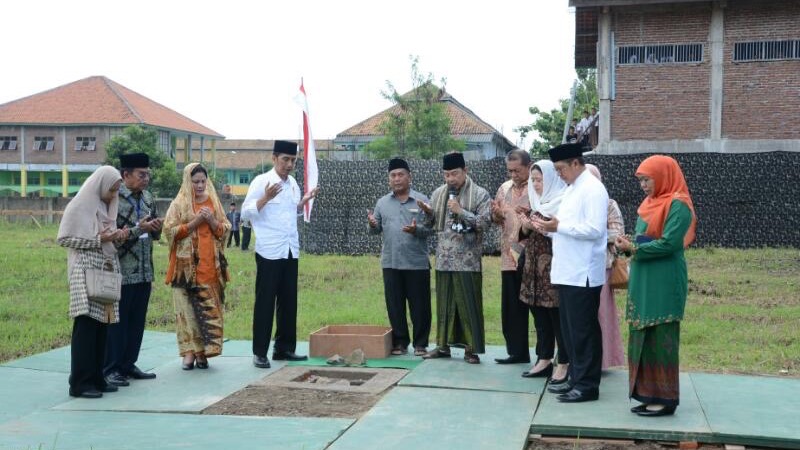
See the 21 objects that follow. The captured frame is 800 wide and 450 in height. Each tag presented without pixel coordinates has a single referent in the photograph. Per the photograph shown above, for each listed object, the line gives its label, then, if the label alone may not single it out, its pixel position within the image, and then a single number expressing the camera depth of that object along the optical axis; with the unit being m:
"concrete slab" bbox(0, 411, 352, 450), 4.71
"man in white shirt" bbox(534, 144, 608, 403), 5.48
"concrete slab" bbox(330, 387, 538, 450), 4.71
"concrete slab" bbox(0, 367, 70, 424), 5.64
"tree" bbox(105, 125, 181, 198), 37.66
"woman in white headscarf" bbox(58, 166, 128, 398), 5.77
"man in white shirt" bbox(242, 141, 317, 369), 6.98
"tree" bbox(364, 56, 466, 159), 28.73
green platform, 4.77
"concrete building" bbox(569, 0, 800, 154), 17.92
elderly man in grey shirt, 7.33
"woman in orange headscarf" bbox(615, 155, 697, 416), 5.05
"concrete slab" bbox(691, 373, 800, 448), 4.72
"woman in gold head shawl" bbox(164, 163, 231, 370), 6.68
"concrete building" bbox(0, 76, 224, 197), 48.94
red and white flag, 7.94
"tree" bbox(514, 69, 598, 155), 35.88
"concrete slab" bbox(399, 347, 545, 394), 6.13
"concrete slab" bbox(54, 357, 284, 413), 5.65
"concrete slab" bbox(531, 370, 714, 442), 4.82
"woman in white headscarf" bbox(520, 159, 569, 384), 6.00
